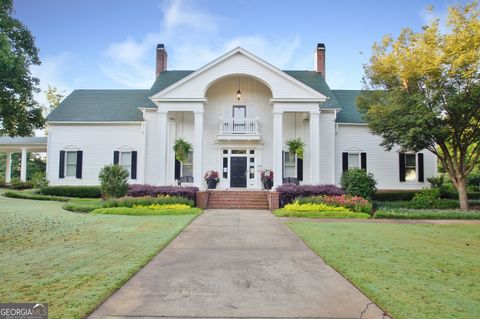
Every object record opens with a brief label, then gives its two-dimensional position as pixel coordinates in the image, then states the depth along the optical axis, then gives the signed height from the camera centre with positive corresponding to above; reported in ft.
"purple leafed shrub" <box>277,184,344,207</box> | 53.26 -1.90
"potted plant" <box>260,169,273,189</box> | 62.03 +0.06
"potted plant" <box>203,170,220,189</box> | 62.80 -0.01
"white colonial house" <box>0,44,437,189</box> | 67.97 +7.98
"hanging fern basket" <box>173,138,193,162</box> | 64.07 +5.85
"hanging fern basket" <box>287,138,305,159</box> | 64.49 +6.43
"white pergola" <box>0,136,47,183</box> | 86.79 +8.70
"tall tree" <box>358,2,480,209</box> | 45.14 +13.68
